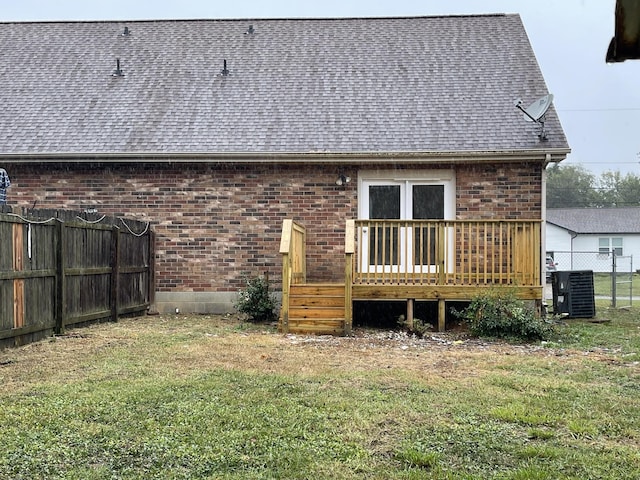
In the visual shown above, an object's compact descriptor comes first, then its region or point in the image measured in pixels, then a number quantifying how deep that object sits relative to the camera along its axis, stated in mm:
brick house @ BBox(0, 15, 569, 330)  11000
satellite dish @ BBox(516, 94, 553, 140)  10727
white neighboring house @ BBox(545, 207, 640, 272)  38906
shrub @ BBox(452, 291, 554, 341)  8680
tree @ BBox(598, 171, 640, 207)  63972
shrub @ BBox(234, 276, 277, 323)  10250
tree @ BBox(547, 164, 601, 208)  67812
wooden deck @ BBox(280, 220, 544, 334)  9094
